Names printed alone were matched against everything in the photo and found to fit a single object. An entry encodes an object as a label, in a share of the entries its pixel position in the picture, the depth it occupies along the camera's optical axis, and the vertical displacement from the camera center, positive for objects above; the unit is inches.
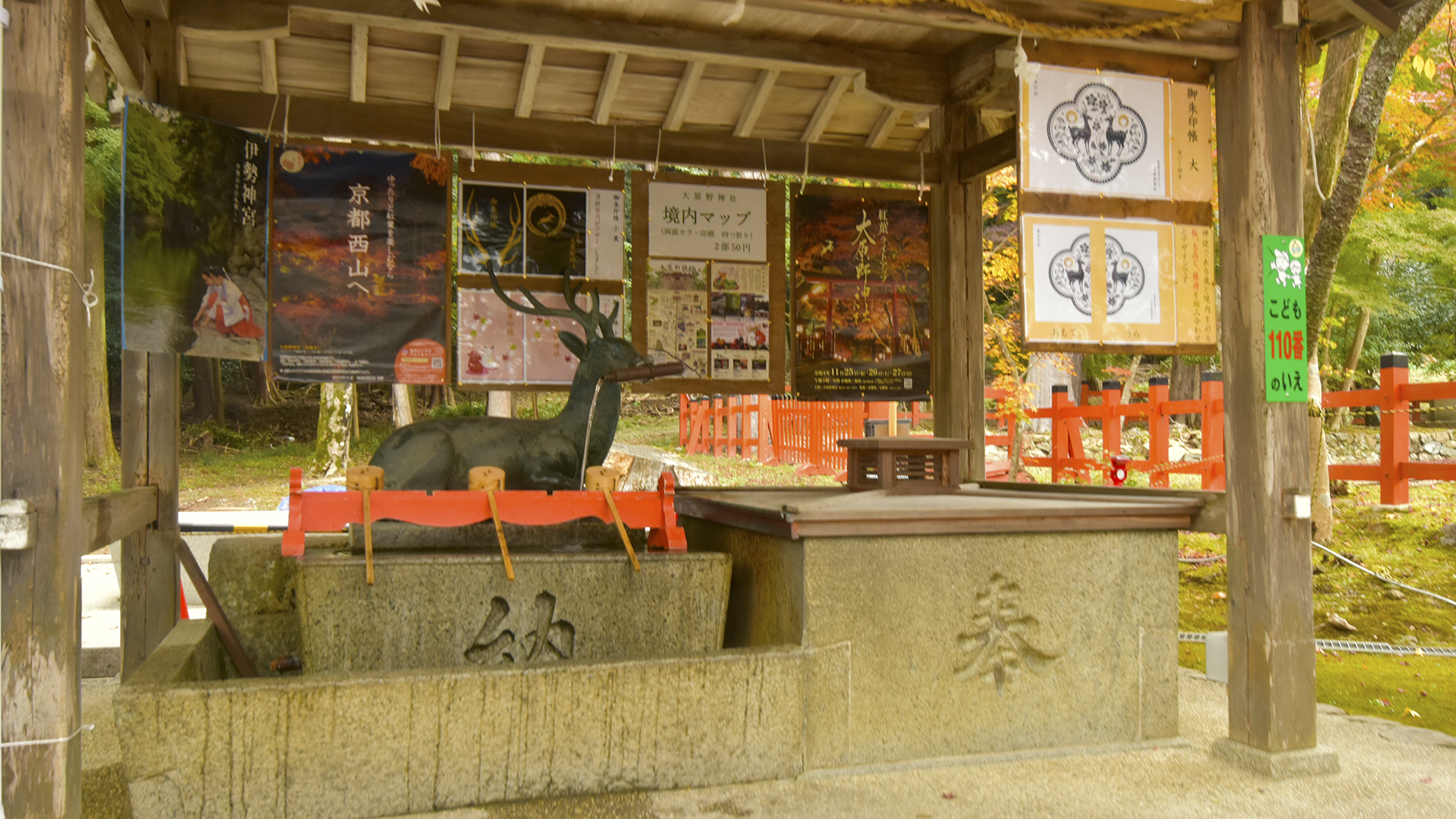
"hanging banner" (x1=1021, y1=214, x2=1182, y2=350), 181.3 +25.9
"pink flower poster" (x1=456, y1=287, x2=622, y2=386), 232.7 +19.2
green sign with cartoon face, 170.1 +17.0
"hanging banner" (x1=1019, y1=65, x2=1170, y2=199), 179.6 +53.0
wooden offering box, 194.7 -8.1
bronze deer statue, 188.9 -2.5
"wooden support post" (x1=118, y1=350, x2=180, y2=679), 197.2 -12.9
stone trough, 133.1 -36.5
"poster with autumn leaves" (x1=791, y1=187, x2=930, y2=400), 254.1 +33.5
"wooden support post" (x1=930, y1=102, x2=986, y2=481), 248.2 +31.8
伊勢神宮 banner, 186.4 +38.6
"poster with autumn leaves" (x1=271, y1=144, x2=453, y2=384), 219.1 +36.9
